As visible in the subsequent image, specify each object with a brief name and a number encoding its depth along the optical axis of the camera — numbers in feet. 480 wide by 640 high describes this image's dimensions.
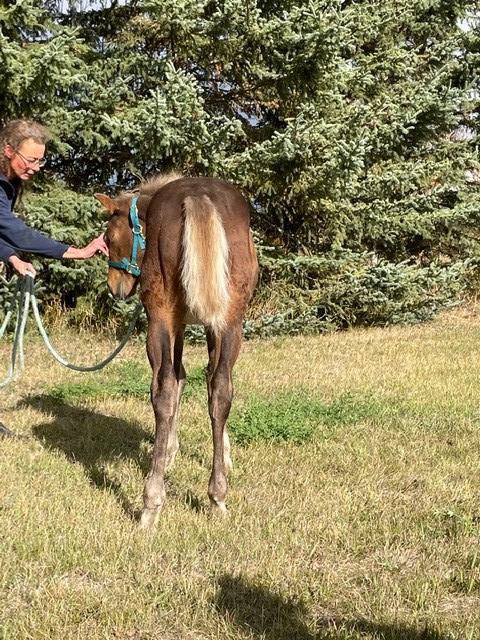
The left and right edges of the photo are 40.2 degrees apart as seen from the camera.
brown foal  12.51
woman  15.42
